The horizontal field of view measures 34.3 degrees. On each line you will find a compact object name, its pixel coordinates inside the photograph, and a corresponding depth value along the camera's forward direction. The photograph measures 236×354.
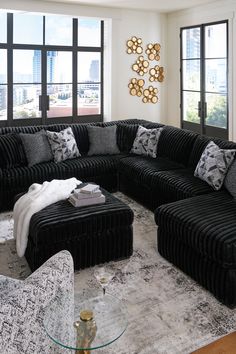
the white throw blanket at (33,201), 3.01
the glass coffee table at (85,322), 1.61
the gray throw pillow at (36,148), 4.56
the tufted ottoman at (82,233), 2.85
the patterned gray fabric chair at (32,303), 1.39
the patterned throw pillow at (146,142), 4.98
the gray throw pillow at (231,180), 3.39
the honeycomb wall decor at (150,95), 6.84
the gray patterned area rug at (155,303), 2.19
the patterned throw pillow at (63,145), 4.73
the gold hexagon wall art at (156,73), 6.82
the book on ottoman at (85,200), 3.14
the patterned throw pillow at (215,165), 3.61
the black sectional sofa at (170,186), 2.58
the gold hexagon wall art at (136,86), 6.66
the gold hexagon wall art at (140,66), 6.62
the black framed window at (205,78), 5.90
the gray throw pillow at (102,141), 5.12
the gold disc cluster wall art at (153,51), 6.71
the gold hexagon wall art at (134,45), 6.50
